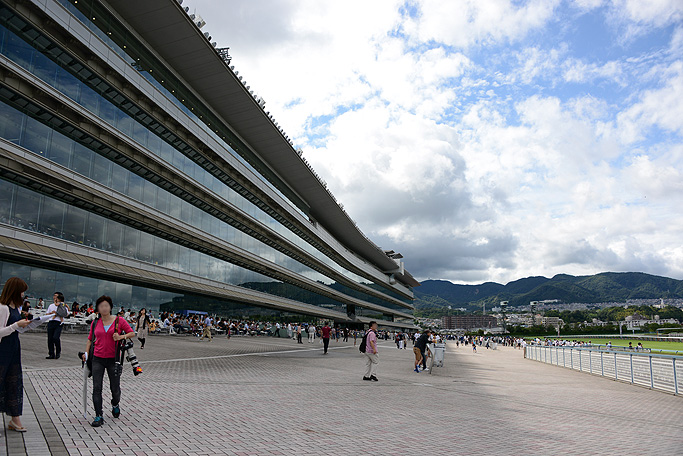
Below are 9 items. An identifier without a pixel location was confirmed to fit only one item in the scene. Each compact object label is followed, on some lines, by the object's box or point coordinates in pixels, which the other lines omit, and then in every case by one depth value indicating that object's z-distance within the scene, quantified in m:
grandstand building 21.28
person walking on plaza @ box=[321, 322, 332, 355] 23.92
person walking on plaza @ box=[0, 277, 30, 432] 5.16
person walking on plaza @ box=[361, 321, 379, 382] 13.24
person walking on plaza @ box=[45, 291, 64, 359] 11.80
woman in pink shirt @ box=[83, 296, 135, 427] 6.20
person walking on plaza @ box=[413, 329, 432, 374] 17.55
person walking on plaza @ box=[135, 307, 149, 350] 17.38
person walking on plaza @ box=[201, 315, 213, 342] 26.89
